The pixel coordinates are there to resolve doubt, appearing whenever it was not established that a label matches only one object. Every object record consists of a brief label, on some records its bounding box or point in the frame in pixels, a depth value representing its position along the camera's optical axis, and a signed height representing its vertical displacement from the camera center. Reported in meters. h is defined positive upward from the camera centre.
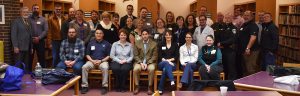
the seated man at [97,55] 4.88 -0.15
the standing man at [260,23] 5.26 +0.48
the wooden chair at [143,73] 4.93 -0.46
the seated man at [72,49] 5.01 -0.03
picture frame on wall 4.74 +0.56
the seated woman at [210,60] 4.72 -0.22
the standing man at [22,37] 4.95 +0.18
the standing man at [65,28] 5.46 +0.38
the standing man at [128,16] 5.79 +0.66
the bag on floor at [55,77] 3.05 -0.34
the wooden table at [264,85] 2.71 -0.40
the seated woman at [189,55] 4.80 -0.14
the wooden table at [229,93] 2.50 -0.42
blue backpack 2.78 -0.33
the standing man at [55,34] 5.57 +0.27
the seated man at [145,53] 4.93 -0.11
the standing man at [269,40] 5.12 +0.13
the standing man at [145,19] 5.44 +0.56
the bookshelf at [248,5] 7.92 +1.27
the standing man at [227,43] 5.17 +0.08
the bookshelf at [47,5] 6.32 +1.07
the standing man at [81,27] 5.28 +0.38
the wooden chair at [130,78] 4.94 -0.57
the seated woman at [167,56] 4.82 -0.16
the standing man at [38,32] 5.43 +0.30
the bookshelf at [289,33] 6.79 +0.36
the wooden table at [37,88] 2.69 -0.43
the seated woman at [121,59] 4.90 -0.22
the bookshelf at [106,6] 9.13 +1.44
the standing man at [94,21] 5.54 +0.54
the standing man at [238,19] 5.78 +0.61
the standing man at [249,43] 5.17 +0.08
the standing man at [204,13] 5.98 +0.76
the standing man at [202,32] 5.09 +0.28
